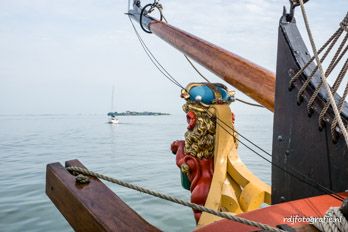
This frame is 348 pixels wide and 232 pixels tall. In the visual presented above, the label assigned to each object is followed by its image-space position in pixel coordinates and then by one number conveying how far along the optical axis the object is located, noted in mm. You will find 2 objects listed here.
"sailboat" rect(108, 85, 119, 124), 59994
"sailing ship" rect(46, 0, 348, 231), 1244
